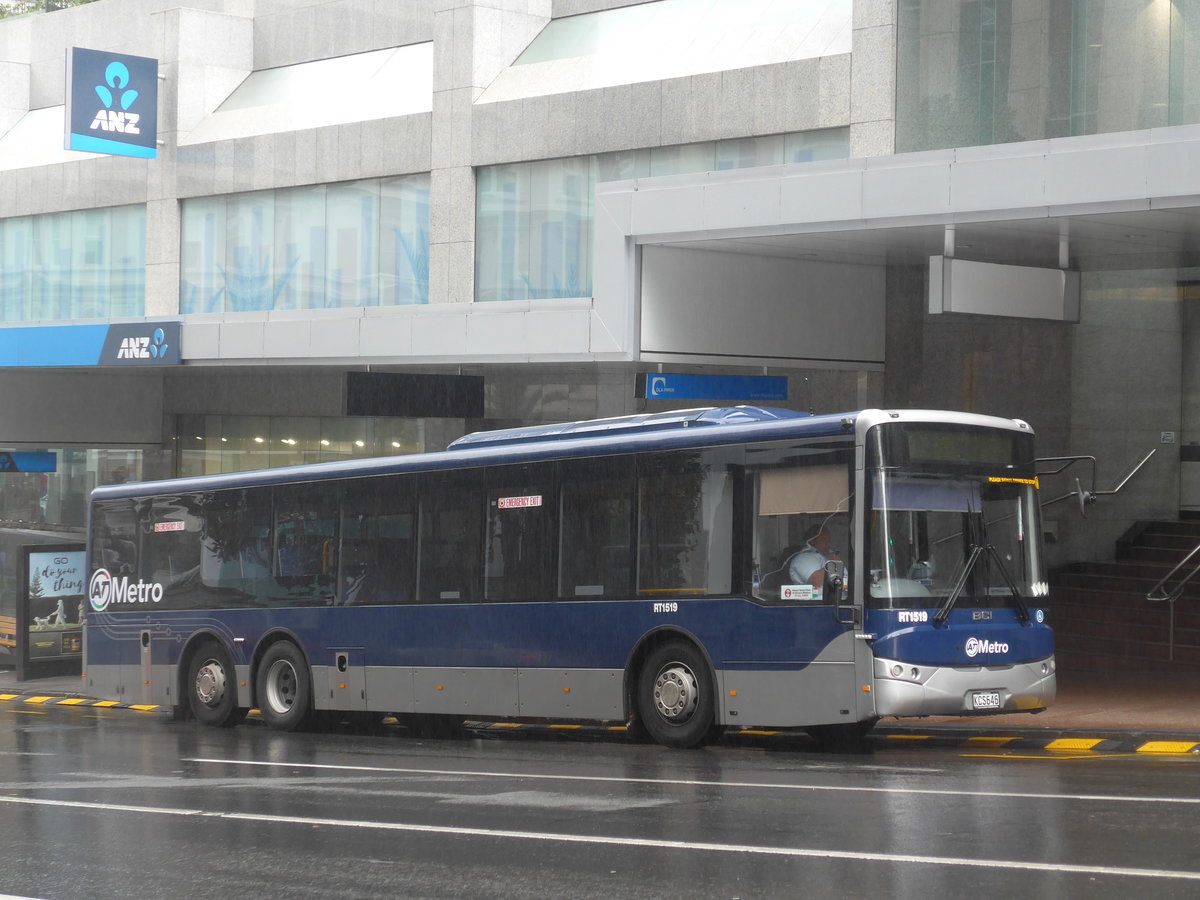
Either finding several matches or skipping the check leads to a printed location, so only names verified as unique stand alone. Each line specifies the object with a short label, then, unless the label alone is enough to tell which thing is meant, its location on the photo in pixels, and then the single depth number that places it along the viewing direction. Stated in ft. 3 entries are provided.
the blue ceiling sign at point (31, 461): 99.86
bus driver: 44.14
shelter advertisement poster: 86.48
